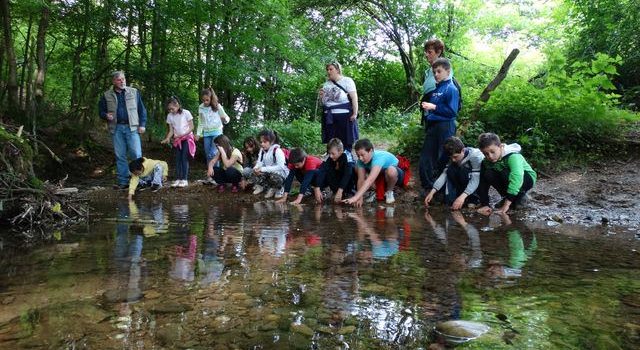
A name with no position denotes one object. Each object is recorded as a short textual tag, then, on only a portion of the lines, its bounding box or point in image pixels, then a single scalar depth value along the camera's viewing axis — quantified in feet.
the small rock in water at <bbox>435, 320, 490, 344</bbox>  5.97
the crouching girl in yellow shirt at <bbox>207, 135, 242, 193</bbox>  26.27
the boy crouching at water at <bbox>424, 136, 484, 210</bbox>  19.94
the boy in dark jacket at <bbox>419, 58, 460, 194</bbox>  20.20
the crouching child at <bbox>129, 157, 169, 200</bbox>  26.23
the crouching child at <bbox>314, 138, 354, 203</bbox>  22.53
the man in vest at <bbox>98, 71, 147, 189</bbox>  26.81
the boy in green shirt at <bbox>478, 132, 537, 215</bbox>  18.86
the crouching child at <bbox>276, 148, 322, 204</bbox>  23.30
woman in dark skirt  23.41
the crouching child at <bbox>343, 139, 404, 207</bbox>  21.57
